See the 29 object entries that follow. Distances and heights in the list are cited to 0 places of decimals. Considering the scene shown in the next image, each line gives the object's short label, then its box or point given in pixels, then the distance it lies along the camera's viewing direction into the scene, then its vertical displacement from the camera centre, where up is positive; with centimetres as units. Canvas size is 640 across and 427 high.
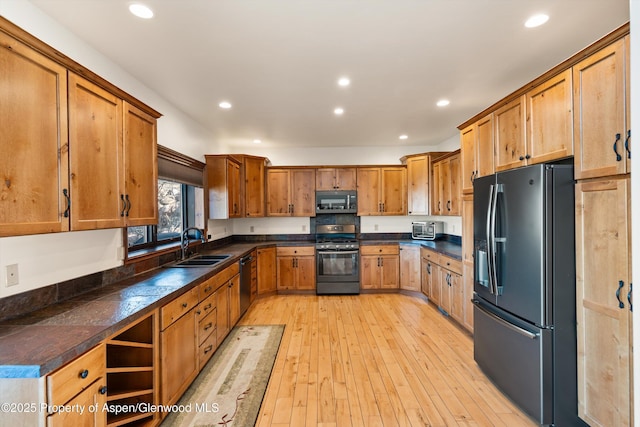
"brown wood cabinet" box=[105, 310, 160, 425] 175 -96
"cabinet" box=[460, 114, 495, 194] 252 +61
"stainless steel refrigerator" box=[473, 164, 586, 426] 177 -52
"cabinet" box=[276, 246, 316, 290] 488 -96
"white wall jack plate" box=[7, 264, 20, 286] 152 -32
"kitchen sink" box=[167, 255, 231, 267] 297 -53
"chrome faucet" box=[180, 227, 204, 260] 317 -31
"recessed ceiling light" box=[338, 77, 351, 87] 260 +130
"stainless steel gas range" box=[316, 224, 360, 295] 481 -98
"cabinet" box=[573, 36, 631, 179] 147 +57
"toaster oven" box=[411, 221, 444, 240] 498 -31
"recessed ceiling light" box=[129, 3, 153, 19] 168 +131
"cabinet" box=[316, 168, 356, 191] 518 +69
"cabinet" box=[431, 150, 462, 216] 405 +44
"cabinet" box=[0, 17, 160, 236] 123 +40
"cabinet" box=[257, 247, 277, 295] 470 -98
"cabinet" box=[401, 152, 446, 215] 482 +56
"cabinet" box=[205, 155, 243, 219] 408 +45
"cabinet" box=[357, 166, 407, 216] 517 +45
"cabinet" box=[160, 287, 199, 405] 187 -97
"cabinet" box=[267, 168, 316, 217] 516 +49
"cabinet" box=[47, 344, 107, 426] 111 -77
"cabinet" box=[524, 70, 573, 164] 178 +64
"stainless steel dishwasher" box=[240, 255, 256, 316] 371 -96
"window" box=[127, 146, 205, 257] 293 +16
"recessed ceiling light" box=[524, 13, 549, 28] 180 +130
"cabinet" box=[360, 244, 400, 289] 488 -96
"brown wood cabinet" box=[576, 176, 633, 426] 149 -53
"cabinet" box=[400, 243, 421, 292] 471 -95
